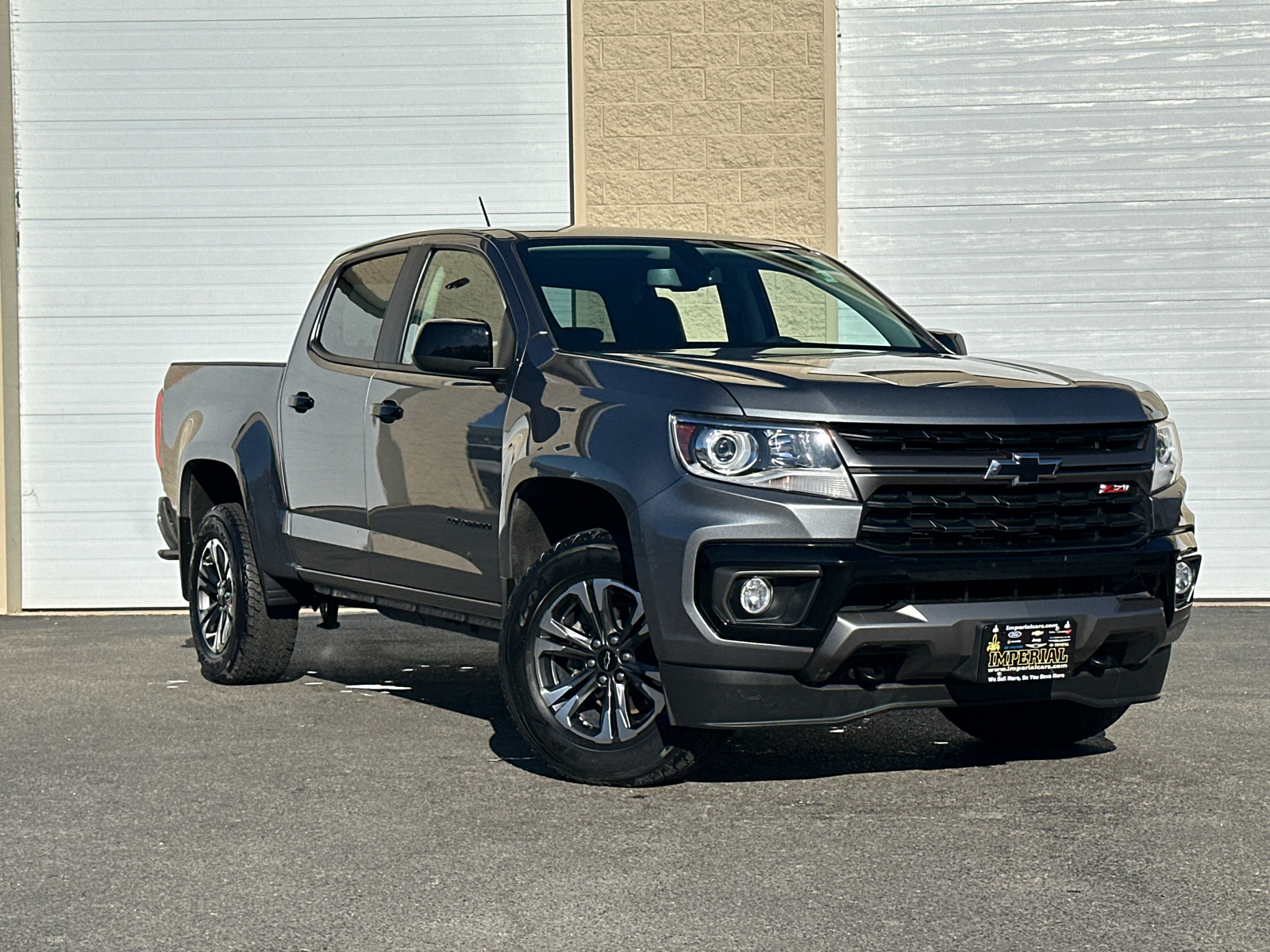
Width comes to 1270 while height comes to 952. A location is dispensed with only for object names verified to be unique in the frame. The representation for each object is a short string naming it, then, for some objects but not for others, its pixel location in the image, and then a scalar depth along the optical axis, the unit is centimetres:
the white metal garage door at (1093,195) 1239
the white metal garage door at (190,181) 1259
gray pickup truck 560
